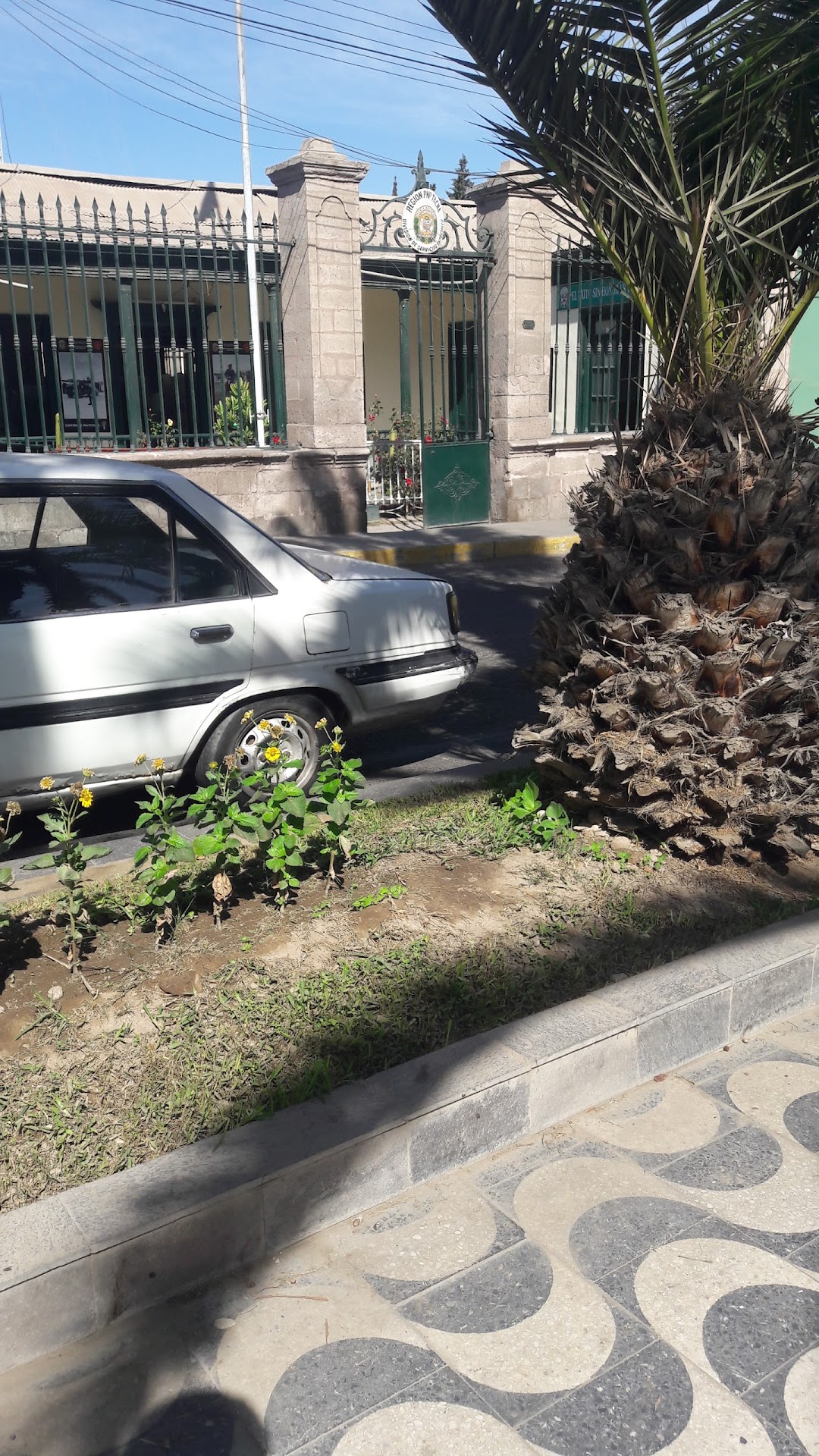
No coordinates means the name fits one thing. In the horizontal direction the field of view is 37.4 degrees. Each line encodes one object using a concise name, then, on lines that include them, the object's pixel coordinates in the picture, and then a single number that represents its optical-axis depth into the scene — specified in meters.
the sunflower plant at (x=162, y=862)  3.78
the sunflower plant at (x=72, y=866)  3.61
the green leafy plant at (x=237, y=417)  15.57
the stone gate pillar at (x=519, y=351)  16.94
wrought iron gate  16.61
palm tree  4.24
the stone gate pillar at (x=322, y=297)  14.98
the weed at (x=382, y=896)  4.06
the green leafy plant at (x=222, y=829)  3.80
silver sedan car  4.98
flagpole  15.20
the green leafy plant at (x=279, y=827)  3.93
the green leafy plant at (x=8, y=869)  3.45
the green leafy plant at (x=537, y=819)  4.68
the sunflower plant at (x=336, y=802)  4.04
